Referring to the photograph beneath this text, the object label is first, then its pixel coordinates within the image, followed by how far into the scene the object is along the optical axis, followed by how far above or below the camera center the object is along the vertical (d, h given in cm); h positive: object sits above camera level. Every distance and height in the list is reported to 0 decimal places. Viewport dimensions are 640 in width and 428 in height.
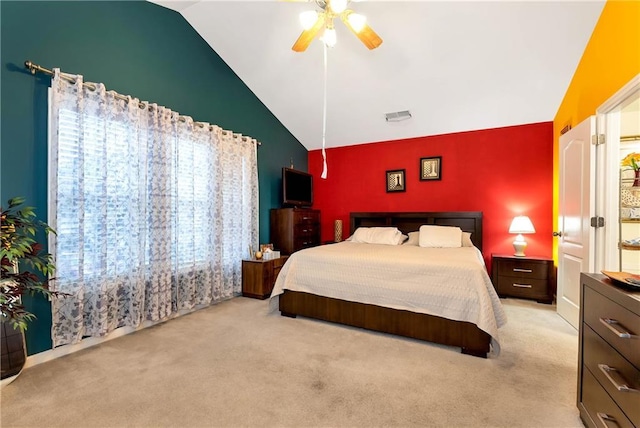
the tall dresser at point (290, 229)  451 -27
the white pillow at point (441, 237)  383 -34
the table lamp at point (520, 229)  382 -23
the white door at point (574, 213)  265 -1
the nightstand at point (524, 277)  362 -84
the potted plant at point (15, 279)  172 -42
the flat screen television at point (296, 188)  451 +40
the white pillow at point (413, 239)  421 -40
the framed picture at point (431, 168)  464 +72
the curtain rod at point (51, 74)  211 +107
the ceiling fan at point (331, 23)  217 +149
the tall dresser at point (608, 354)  115 -65
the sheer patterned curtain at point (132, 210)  229 +3
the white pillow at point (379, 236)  422 -36
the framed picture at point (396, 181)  488 +54
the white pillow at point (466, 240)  395 -39
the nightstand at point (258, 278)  384 -89
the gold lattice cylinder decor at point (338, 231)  520 -34
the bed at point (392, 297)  231 -80
